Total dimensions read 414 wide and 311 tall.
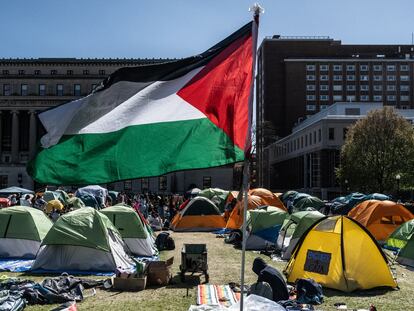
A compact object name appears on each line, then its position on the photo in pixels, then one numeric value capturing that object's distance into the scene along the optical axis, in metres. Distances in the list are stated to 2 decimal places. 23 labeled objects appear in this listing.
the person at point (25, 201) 30.65
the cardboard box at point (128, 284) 11.73
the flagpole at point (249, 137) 6.07
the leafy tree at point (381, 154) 50.22
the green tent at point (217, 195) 36.16
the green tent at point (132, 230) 17.00
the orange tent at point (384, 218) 20.58
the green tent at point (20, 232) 16.45
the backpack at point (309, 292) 10.68
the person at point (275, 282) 9.97
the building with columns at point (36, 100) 89.00
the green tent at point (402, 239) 15.97
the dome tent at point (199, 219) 26.19
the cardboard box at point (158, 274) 12.21
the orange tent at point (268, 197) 32.31
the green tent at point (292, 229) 15.91
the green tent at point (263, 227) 18.95
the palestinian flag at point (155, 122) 6.60
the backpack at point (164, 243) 18.73
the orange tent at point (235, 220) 24.53
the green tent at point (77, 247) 13.91
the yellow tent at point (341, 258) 12.01
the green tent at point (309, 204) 33.84
